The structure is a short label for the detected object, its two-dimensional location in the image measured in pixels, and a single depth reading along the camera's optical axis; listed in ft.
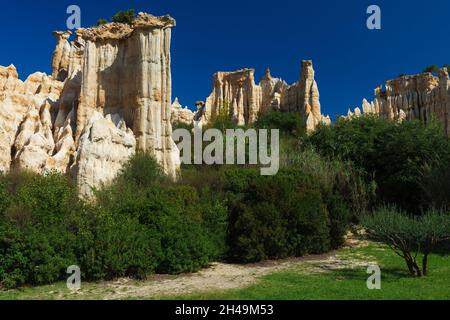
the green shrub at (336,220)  55.26
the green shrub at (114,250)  36.55
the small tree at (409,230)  36.86
